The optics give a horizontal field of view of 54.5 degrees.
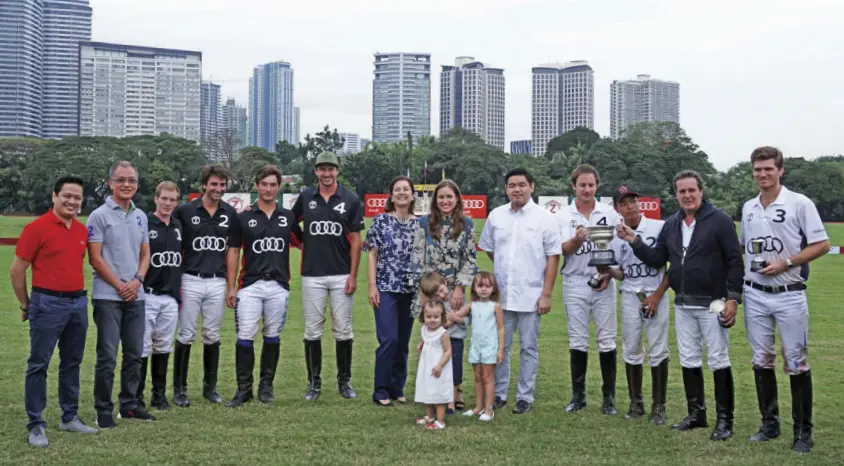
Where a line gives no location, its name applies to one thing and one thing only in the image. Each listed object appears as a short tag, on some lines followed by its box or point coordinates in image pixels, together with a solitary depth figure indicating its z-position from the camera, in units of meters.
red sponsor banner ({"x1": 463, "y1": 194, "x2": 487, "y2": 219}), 37.44
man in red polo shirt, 5.71
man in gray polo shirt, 6.14
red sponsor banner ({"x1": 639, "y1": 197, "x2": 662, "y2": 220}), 38.54
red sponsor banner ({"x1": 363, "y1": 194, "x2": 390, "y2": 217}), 36.31
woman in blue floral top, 6.98
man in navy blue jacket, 5.99
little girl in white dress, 6.24
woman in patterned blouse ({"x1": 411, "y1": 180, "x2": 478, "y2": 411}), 6.68
